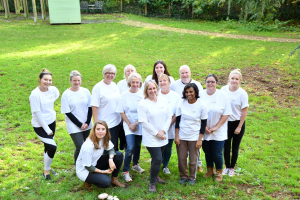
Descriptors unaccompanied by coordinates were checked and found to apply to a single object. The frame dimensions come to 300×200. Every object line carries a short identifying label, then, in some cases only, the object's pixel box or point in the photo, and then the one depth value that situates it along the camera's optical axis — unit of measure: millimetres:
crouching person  4125
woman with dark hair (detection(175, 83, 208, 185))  4340
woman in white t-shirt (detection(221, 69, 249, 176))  4641
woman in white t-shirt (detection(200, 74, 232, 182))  4457
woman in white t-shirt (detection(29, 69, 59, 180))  4473
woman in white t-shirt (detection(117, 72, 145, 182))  4641
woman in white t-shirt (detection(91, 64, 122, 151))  4648
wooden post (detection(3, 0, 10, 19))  26130
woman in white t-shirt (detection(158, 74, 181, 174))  4539
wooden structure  23688
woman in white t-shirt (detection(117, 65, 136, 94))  5137
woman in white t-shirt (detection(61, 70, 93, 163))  4617
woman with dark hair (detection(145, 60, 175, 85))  5023
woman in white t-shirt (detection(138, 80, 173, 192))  4266
